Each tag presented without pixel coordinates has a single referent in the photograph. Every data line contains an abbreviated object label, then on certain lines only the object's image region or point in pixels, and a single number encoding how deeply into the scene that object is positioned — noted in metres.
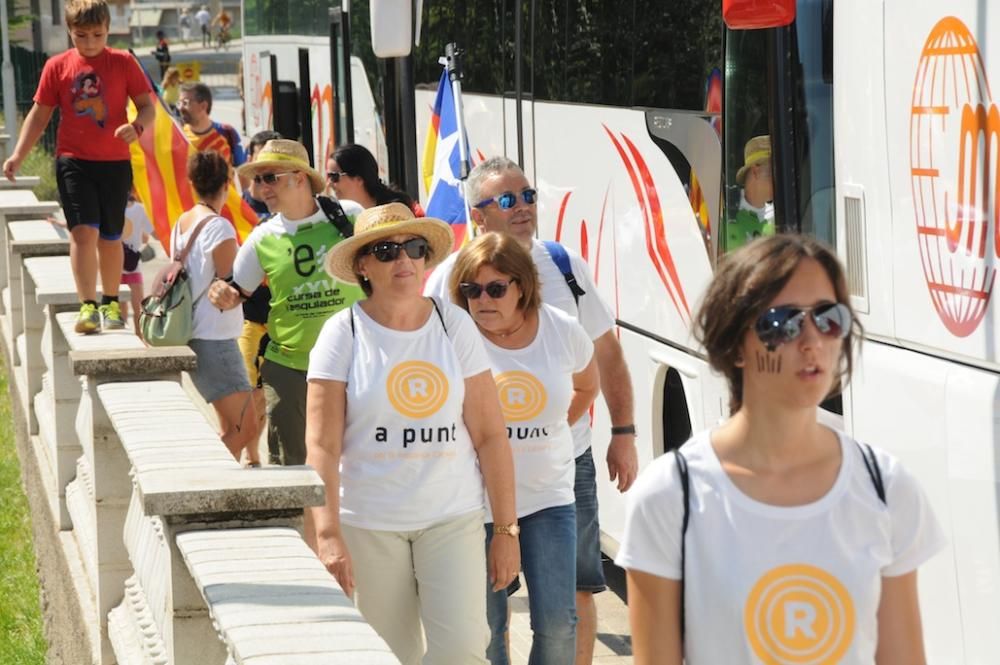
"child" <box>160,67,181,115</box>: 37.76
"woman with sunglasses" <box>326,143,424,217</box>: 13.36
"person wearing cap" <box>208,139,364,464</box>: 11.39
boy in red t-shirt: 14.62
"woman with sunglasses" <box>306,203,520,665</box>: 8.36
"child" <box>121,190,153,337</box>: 22.22
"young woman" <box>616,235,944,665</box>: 5.00
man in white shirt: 9.99
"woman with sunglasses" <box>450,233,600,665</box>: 9.12
